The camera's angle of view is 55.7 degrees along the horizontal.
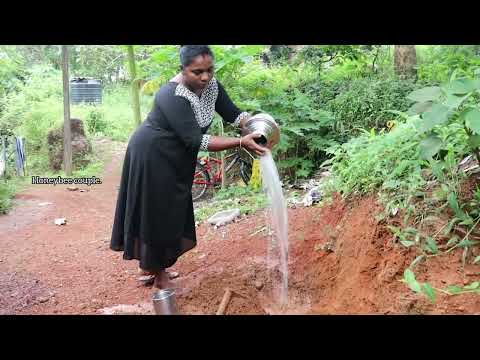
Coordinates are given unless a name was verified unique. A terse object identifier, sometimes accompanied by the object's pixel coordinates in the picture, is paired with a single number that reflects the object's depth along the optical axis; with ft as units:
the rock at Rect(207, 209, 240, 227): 11.14
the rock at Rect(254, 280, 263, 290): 7.58
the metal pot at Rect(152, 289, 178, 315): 6.42
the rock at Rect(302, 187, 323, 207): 10.05
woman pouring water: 6.23
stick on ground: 6.61
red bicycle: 14.62
